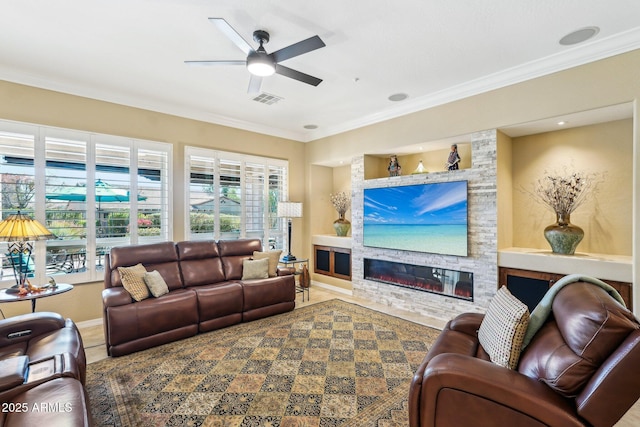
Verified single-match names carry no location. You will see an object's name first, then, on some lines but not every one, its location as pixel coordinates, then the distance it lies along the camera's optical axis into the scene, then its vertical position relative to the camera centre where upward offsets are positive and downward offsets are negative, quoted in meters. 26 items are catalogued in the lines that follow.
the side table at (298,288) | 5.21 -1.35
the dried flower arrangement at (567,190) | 3.46 +0.26
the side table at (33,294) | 2.85 -0.77
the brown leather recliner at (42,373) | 1.31 -0.86
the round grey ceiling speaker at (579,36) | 2.68 +1.61
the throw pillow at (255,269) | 4.38 -0.80
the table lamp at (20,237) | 2.83 -0.20
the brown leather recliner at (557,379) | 1.21 -0.78
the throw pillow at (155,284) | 3.47 -0.80
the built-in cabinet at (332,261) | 5.62 -0.93
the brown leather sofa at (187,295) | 3.12 -0.97
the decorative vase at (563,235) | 3.29 -0.26
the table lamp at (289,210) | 5.44 +0.07
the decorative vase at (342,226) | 5.98 -0.25
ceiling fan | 2.28 +1.33
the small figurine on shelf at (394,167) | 5.02 +0.77
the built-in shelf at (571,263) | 2.94 -0.54
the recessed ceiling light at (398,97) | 4.14 +1.63
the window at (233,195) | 4.90 +0.34
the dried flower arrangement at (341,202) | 6.18 +0.24
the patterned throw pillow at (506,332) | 1.73 -0.72
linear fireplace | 4.00 -0.96
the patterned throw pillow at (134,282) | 3.33 -0.75
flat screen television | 3.97 -0.07
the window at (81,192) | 3.53 +0.31
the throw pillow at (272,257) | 4.53 -0.66
